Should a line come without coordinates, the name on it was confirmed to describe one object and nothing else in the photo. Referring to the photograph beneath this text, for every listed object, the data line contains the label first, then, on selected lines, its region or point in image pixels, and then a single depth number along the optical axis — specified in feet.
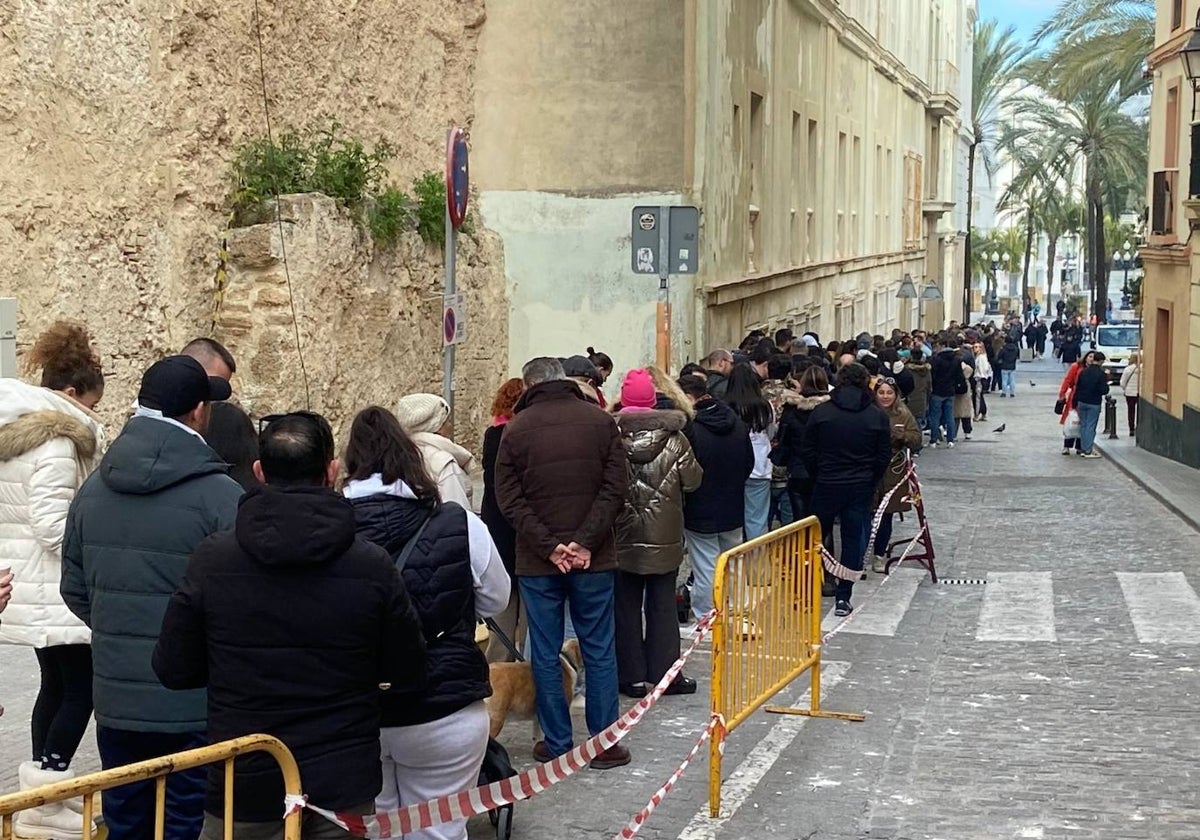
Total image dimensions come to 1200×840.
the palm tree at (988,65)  226.17
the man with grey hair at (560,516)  22.47
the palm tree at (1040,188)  208.54
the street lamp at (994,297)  362.53
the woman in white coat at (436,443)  19.49
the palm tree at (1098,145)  186.39
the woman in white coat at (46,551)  18.43
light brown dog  21.79
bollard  97.55
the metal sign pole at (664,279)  45.47
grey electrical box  28.76
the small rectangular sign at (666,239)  45.44
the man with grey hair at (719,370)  37.68
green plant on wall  44.19
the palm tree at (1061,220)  271.49
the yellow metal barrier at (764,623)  22.13
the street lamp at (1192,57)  66.23
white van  154.93
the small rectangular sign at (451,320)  31.40
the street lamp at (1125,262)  257.55
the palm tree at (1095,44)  113.60
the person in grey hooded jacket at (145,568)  15.83
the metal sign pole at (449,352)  29.86
